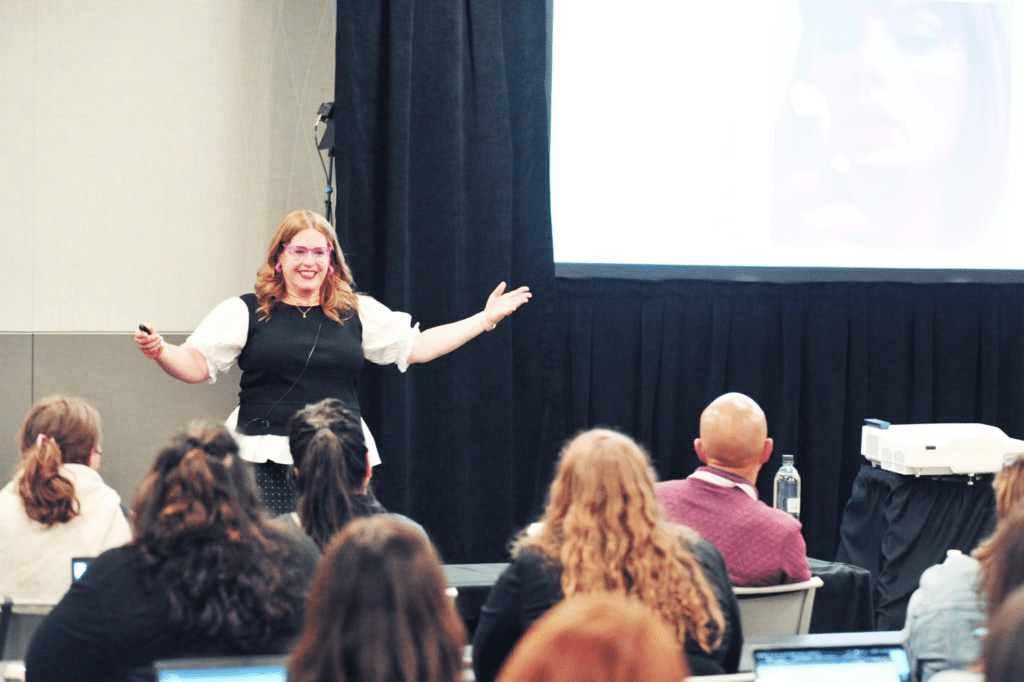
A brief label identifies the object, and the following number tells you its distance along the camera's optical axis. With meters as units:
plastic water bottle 7.41
